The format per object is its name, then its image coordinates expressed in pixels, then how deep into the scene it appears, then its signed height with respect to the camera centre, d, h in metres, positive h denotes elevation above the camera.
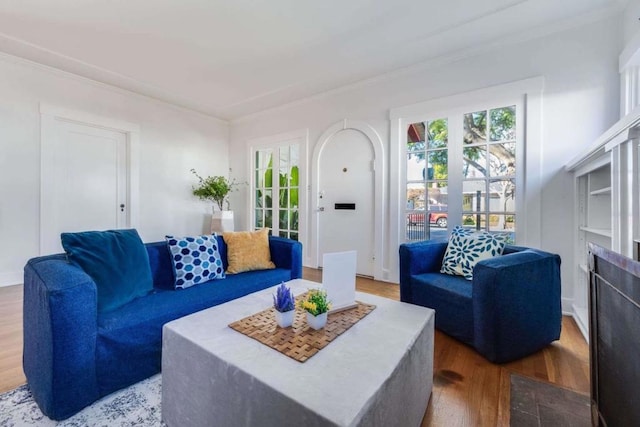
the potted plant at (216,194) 4.72 +0.31
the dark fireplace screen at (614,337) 0.73 -0.38
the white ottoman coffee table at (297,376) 0.76 -0.50
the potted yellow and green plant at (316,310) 1.15 -0.40
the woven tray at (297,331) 1.01 -0.48
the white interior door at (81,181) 3.41 +0.40
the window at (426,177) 3.12 +0.42
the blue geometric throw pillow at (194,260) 2.01 -0.36
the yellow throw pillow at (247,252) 2.37 -0.34
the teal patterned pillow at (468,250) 2.18 -0.29
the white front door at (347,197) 3.70 +0.22
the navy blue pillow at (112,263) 1.52 -0.30
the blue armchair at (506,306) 1.70 -0.59
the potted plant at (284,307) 1.19 -0.40
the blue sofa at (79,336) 1.19 -0.59
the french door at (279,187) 4.44 +0.43
